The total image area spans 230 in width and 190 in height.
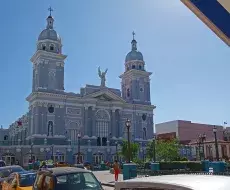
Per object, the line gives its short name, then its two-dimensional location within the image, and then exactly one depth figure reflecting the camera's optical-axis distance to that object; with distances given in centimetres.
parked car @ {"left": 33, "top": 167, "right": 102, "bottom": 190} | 518
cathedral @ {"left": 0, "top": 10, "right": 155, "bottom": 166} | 3729
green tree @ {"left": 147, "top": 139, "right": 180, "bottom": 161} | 3182
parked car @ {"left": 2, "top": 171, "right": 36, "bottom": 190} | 712
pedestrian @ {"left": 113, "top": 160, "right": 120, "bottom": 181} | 1560
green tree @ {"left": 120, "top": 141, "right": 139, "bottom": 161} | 3565
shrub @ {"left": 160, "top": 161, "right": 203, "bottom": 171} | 2163
